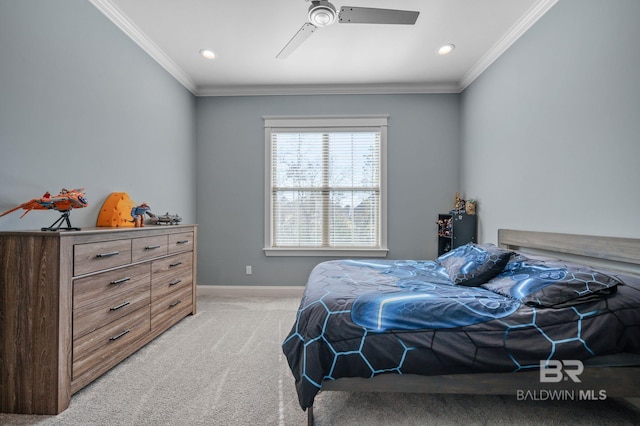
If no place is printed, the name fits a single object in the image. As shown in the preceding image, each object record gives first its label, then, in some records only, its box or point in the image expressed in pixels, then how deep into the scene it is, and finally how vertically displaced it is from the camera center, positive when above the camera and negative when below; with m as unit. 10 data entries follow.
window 3.91 +0.43
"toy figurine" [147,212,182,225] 2.86 -0.03
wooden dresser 1.56 -0.56
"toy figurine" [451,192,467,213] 3.48 +0.15
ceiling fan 1.97 +1.40
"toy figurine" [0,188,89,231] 1.68 +0.08
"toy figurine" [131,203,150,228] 2.57 +0.03
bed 1.38 -0.61
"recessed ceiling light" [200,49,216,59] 3.06 +1.74
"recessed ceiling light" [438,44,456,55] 2.96 +1.74
